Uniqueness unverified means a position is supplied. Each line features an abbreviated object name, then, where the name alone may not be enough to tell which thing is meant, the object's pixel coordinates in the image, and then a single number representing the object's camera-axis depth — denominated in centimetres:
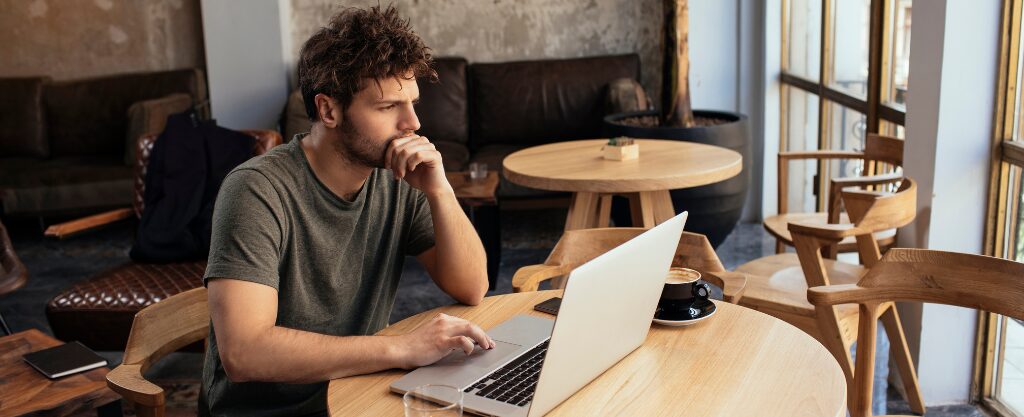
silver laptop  121
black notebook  215
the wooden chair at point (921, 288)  174
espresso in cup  167
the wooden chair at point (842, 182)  309
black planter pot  419
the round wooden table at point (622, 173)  315
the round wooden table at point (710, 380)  134
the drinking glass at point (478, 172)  439
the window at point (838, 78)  356
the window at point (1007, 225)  261
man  153
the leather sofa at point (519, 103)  575
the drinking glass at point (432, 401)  122
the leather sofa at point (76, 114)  595
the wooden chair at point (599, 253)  214
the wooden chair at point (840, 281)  248
